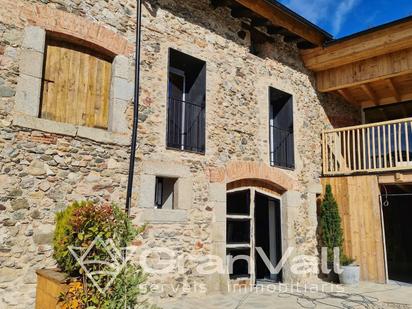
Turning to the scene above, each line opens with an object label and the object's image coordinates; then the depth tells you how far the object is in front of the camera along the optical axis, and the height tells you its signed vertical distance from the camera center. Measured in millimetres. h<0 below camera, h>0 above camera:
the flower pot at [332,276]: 8195 -1409
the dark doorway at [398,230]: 11469 -477
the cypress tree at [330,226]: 8312 -272
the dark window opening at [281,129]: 8461 +2004
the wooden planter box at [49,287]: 3695 -832
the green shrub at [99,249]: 3607 -400
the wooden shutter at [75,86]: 5117 +1846
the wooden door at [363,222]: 8055 -180
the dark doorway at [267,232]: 8203 -428
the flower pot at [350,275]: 7766 -1299
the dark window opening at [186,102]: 6664 +2061
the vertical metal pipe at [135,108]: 5492 +1631
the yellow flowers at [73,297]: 3535 -857
